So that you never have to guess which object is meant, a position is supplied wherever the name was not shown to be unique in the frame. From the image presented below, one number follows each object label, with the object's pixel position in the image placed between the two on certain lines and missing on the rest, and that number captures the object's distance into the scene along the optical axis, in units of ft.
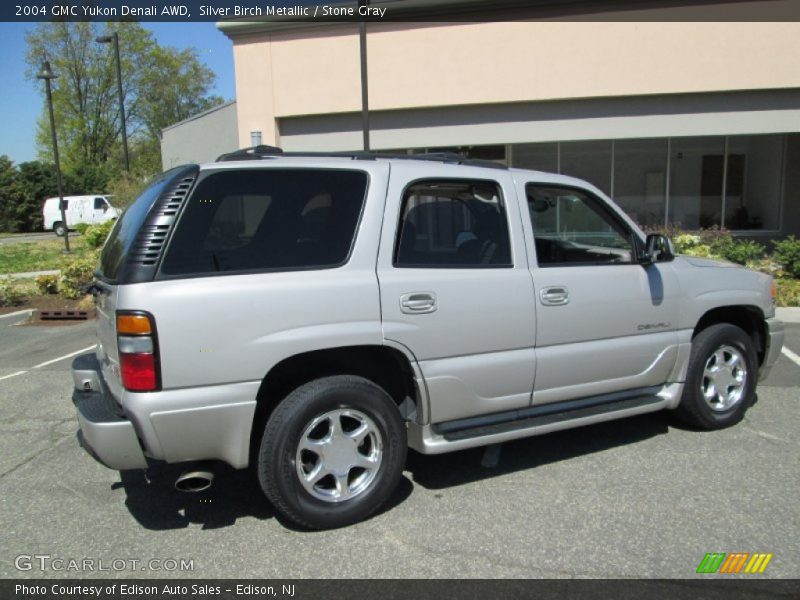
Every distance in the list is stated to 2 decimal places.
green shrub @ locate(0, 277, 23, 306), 37.70
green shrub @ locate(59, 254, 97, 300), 37.60
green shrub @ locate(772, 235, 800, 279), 37.47
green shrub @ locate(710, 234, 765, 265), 38.37
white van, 102.06
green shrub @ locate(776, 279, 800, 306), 33.32
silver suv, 10.19
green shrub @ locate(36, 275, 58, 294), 38.78
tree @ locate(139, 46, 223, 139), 162.71
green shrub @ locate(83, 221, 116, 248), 42.06
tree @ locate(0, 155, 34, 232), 124.98
